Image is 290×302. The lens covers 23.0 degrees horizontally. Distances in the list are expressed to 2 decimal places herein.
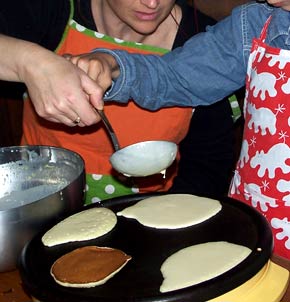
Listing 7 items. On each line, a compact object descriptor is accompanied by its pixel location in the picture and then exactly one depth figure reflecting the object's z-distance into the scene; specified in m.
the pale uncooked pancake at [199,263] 0.82
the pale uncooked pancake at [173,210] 0.95
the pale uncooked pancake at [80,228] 0.93
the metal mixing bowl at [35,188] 0.91
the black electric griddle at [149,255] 0.79
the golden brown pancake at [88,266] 0.84
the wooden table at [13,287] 0.89
